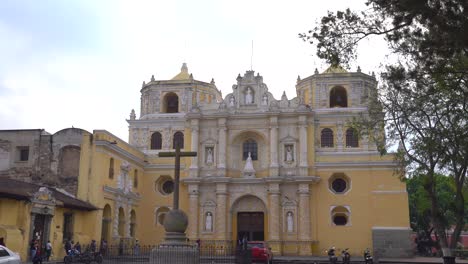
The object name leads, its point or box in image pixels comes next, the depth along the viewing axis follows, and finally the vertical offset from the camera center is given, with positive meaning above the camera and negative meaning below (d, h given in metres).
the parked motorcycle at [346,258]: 26.59 -1.31
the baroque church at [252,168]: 32.38 +4.09
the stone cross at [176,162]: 17.98 +2.42
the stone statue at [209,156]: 37.16 +5.18
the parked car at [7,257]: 14.83 -0.79
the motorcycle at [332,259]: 26.06 -1.34
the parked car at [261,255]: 25.14 -1.13
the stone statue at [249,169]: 36.34 +4.23
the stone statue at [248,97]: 37.91 +9.56
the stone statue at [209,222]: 35.62 +0.58
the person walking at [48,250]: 24.25 -0.94
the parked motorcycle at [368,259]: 25.98 -1.32
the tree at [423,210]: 41.71 +1.87
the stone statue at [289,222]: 34.75 +0.61
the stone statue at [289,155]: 36.16 +5.19
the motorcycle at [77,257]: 23.84 -1.26
